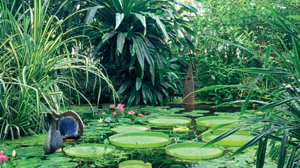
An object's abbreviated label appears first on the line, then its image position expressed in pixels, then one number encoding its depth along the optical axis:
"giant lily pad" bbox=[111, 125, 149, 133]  2.60
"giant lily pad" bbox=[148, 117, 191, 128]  2.87
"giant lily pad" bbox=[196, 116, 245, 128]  2.86
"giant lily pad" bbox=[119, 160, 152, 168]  1.62
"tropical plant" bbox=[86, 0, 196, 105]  4.01
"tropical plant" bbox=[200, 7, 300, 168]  1.04
